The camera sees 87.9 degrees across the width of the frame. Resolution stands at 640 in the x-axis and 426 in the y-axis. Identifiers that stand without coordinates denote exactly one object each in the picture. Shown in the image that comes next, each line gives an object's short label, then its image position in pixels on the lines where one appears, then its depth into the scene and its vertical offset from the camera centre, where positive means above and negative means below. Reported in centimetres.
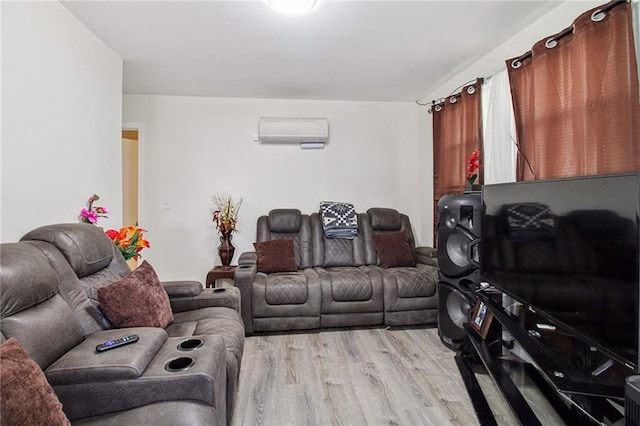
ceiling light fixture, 196 +129
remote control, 132 -49
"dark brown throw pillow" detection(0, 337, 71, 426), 91 -48
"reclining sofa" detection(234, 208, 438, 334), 311 -73
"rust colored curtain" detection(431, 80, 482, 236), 306 +81
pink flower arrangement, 230 +8
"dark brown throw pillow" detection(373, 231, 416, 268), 366 -35
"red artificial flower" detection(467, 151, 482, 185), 277 +43
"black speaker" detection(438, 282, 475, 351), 256 -77
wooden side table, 343 -56
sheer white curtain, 262 +71
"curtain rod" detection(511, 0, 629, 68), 170 +108
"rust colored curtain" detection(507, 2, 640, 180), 165 +67
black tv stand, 117 -77
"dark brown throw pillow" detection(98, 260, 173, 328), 175 -44
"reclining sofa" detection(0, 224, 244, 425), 119 -52
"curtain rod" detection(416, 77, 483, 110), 302 +130
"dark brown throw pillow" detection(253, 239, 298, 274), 350 -39
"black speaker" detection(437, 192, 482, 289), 245 -17
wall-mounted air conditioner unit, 401 +110
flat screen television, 107 -16
